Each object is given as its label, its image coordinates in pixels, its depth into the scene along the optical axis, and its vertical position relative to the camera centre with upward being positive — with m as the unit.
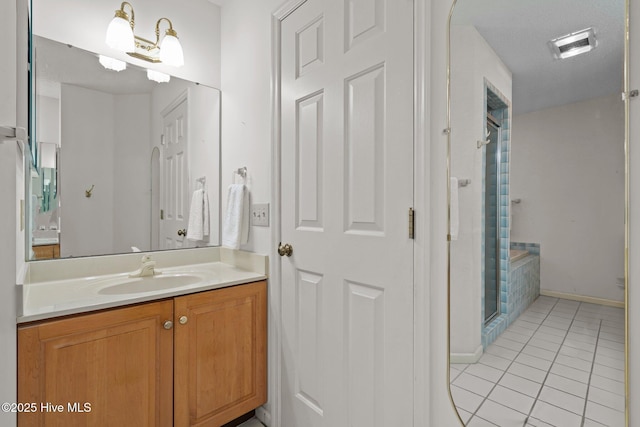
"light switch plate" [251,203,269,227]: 1.64 +0.00
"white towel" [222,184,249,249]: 1.72 -0.02
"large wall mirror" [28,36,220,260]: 1.49 +0.32
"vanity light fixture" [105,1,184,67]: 1.60 +0.95
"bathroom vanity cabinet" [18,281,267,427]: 1.02 -0.60
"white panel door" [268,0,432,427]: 0.96 +0.01
